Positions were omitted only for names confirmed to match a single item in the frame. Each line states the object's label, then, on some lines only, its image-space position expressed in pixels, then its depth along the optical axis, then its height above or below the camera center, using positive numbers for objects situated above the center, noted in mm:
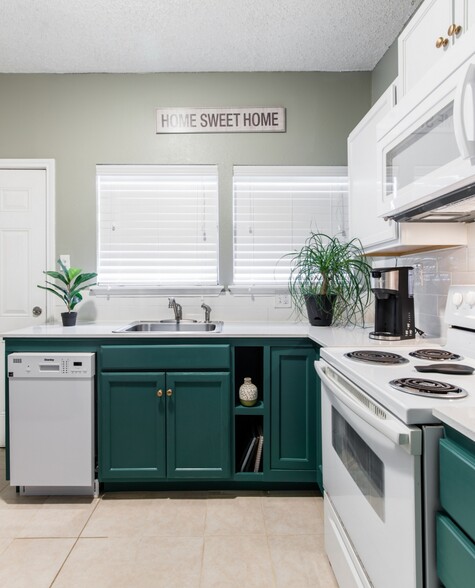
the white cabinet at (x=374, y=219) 1703 +425
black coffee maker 1834 -48
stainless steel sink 2555 -218
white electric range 844 -408
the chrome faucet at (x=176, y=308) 2586 -96
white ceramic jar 2129 -566
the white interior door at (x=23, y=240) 2699 +385
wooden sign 2678 +1236
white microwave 1014 +463
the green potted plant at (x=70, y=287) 2413 +47
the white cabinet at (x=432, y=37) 1105 +972
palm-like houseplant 2281 +73
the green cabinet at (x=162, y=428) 2078 -735
